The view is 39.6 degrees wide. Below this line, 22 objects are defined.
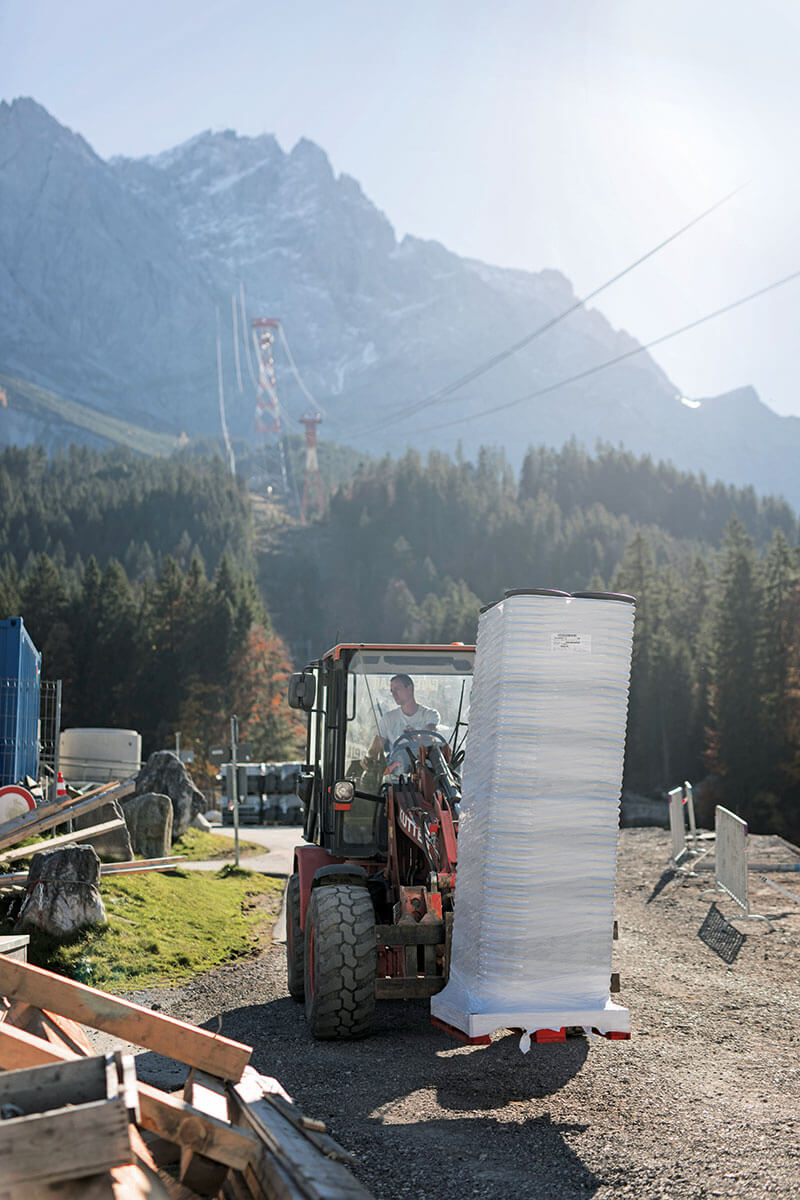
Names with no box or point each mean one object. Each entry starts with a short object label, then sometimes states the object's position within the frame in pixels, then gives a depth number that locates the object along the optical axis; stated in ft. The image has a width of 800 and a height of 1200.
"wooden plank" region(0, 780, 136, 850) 37.70
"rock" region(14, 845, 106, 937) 34.24
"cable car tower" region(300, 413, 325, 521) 551.84
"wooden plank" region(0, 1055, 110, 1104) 12.57
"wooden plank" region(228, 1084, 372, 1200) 13.42
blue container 61.00
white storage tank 76.69
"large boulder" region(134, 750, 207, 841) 79.00
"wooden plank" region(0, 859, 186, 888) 45.42
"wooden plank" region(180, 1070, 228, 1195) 14.39
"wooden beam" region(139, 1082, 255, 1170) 13.92
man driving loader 29.40
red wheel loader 24.85
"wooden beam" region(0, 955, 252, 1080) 16.25
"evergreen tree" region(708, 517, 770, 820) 196.85
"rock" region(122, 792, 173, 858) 57.26
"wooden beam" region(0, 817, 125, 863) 38.08
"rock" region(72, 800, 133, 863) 48.19
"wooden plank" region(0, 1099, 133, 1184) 11.27
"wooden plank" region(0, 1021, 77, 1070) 14.85
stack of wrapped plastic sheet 20.70
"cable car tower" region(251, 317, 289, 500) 528.63
